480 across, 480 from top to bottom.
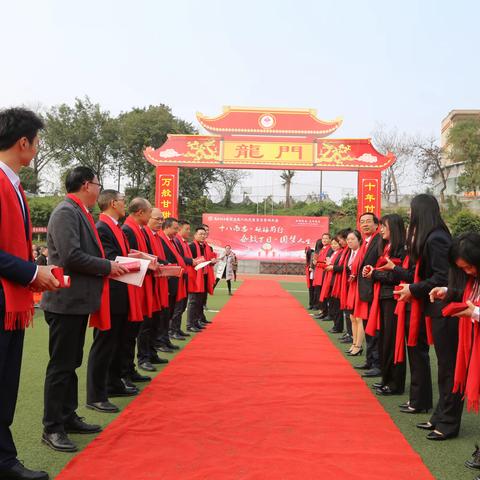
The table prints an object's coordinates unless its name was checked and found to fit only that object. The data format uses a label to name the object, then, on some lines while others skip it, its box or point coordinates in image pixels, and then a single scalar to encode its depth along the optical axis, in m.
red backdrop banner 22.11
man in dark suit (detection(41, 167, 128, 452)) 2.90
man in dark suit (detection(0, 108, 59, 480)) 2.25
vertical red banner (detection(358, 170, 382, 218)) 15.30
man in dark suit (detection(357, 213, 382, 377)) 4.99
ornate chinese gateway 15.05
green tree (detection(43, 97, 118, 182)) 34.00
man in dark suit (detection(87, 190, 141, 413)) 3.61
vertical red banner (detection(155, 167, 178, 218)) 15.58
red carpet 2.56
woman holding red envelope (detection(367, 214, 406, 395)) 4.23
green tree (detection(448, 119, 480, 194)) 26.17
